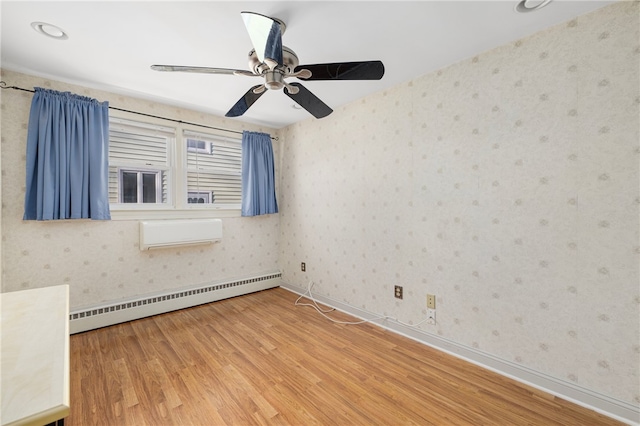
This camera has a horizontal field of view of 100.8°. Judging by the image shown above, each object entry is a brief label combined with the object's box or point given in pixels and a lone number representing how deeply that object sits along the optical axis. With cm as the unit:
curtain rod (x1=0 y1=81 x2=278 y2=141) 215
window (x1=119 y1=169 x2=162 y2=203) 278
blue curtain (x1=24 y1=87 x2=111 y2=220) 222
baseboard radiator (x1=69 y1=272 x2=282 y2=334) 248
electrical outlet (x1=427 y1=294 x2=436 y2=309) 222
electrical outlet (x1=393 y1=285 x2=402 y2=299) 246
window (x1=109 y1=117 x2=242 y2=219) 274
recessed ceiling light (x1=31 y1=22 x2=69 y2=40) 165
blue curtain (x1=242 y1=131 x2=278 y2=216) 351
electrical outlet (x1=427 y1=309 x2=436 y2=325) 223
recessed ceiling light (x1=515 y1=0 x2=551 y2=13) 144
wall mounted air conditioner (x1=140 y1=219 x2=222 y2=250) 273
